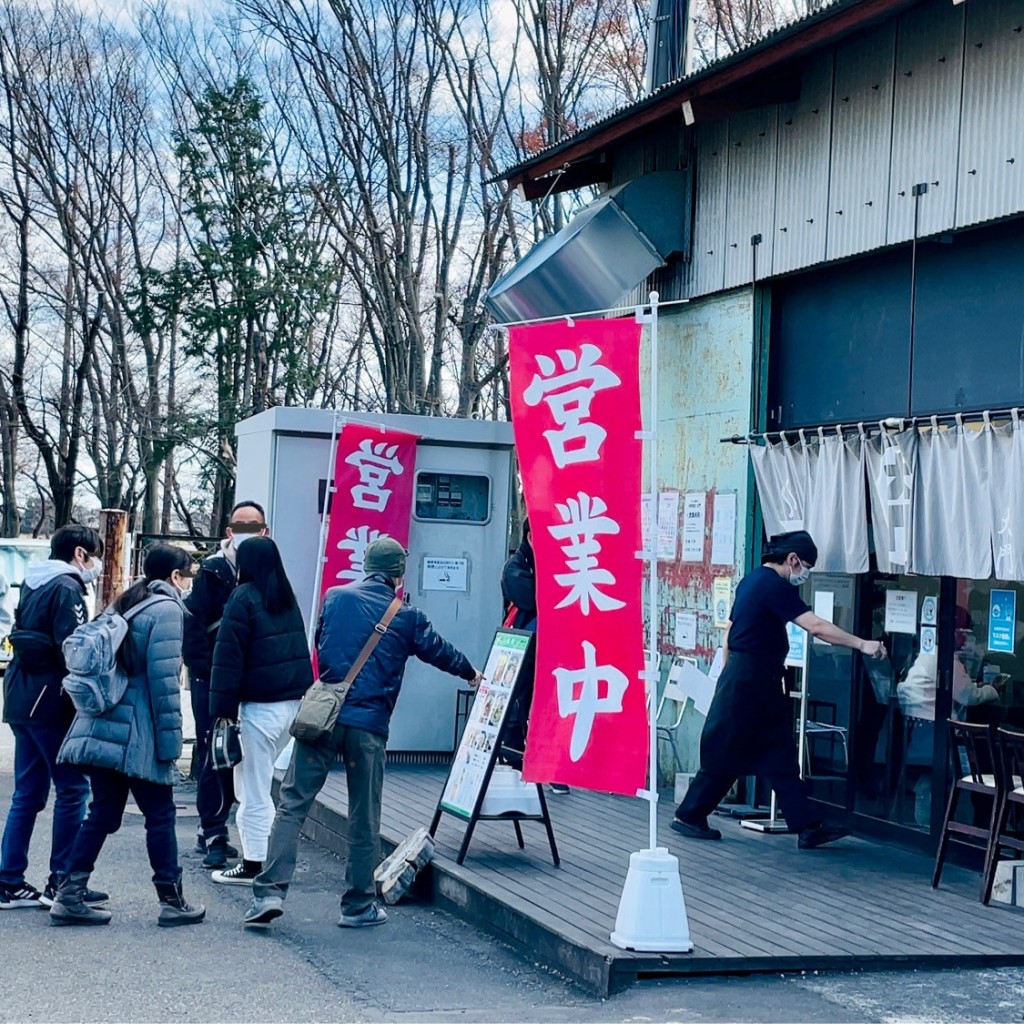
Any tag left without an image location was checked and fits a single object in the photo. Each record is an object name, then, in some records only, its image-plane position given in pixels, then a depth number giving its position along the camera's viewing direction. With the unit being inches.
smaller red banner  427.8
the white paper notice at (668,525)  434.2
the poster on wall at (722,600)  406.6
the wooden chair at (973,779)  289.3
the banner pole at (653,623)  245.6
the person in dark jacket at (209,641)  332.8
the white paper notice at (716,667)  379.5
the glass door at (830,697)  370.0
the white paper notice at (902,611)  345.4
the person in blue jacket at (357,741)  270.7
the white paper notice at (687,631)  423.2
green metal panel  401.1
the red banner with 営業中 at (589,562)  259.0
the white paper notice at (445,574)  455.5
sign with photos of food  308.8
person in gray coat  258.5
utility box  441.7
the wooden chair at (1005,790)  279.6
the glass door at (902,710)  338.6
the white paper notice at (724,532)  404.2
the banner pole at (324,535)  424.5
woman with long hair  287.9
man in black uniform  336.8
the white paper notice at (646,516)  442.4
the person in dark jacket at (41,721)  280.1
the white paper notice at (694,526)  420.5
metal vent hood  424.5
